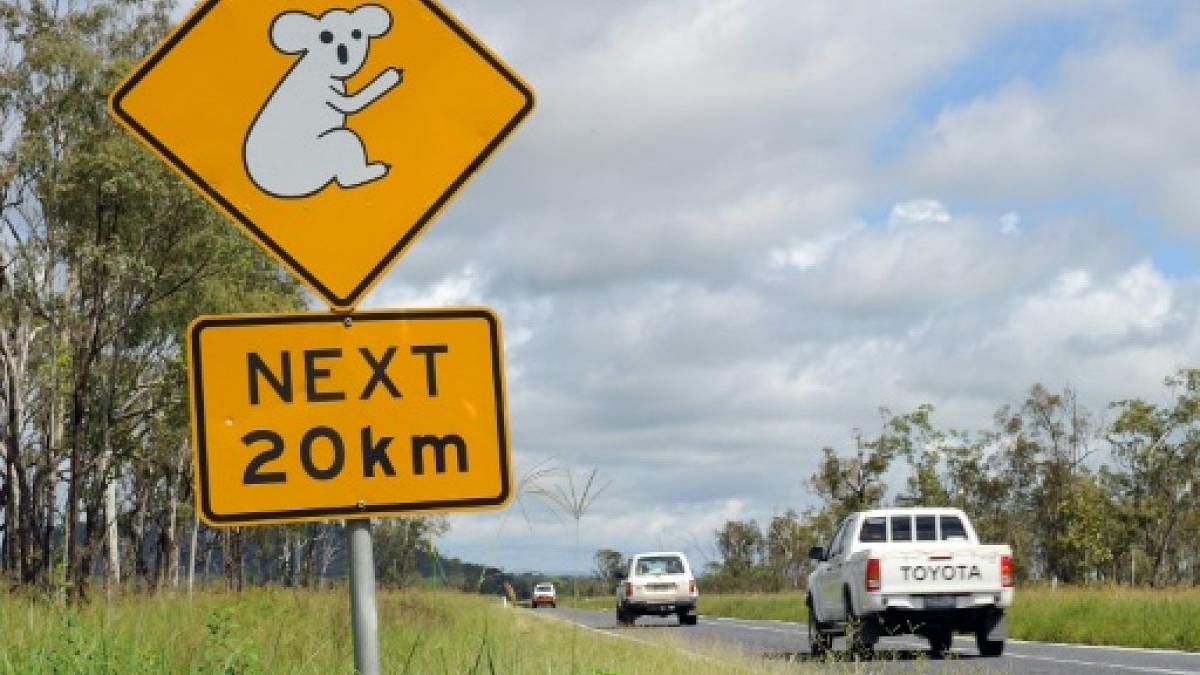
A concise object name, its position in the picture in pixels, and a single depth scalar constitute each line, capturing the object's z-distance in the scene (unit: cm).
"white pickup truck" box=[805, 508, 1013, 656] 1983
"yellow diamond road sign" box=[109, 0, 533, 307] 443
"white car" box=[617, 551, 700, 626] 3731
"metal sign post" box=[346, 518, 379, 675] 423
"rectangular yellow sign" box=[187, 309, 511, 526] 436
